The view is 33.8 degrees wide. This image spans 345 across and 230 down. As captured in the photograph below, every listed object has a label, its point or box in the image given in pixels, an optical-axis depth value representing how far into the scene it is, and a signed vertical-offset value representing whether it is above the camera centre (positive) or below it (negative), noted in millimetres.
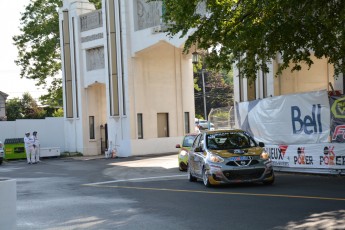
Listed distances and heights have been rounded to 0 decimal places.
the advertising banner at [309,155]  16891 -1254
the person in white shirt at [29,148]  33125 -1277
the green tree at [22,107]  77819 +2915
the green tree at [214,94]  76438 +3443
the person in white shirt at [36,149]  33569 -1356
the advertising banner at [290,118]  18016 -44
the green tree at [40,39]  43281 +6672
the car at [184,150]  21734 -1125
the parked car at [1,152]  33250 -1453
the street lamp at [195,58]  26797 +2938
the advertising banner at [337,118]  17016 -90
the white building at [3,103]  91162 +4022
